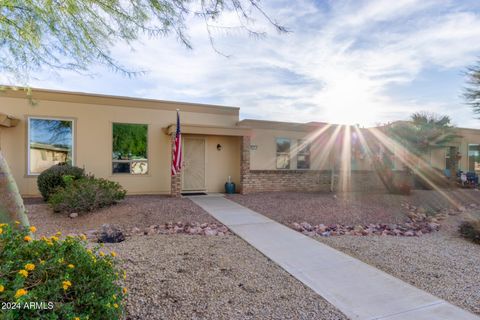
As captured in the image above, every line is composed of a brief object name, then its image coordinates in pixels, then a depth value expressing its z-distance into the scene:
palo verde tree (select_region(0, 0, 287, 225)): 4.22
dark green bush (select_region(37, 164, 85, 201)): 9.09
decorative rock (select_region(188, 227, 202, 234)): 6.17
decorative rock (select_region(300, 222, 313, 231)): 6.78
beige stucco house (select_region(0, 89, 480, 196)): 10.37
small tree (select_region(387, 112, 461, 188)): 13.12
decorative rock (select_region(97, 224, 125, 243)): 5.38
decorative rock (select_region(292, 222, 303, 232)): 6.71
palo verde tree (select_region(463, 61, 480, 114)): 8.38
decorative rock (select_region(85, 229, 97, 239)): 5.75
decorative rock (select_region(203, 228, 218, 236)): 6.09
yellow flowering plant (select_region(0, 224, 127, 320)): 1.84
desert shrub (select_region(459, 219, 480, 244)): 6.44
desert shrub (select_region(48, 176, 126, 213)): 7.58
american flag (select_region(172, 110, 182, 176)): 9.75
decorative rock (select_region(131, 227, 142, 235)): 6.11
